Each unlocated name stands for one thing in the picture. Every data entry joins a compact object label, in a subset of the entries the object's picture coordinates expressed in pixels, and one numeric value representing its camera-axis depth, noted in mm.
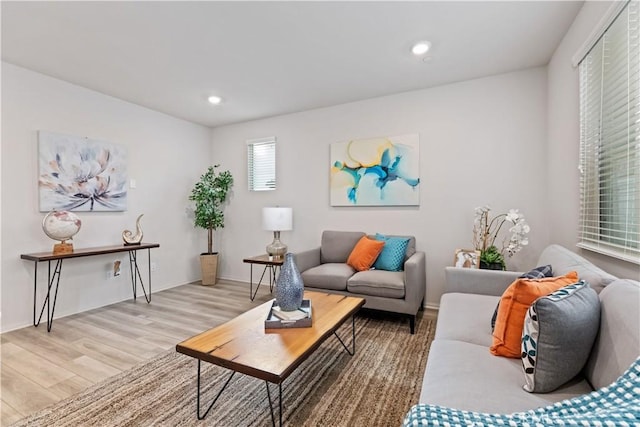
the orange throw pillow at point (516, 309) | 1253
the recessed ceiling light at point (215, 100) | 3537
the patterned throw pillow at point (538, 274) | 1517
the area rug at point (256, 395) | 1541
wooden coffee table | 1293
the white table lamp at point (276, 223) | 3688
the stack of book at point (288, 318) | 1688
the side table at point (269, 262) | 3445
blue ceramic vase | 1782
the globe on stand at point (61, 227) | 2783
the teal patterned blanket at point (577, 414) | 543
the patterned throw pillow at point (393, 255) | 3043
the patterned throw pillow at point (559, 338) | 1005
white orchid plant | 2664
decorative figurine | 3439
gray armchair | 2607
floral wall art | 2945
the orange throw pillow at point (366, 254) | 3102
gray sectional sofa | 945
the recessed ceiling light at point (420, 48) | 2398
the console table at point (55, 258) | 2679
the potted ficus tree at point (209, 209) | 4277
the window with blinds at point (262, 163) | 4312
